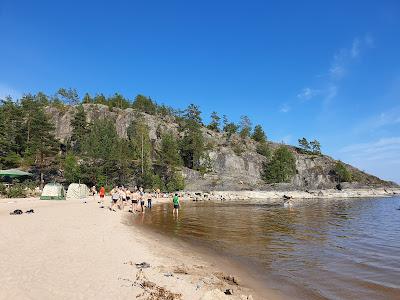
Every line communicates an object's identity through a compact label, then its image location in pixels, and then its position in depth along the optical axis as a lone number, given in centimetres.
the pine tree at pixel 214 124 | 14738
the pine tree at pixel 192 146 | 10569
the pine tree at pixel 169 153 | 8550
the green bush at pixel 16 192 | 3969
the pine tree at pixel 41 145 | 6650
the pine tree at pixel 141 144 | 8238
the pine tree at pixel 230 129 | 13730
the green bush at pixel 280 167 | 10981
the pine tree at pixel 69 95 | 14075
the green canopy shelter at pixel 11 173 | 4796
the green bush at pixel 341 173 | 12558
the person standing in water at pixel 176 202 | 3090
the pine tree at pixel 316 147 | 15100
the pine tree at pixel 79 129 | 9150
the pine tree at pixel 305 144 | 15325
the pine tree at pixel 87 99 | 14100
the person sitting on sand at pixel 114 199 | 3309
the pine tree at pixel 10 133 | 6550
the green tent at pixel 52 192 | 3888
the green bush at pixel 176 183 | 7775
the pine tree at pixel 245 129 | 14156
